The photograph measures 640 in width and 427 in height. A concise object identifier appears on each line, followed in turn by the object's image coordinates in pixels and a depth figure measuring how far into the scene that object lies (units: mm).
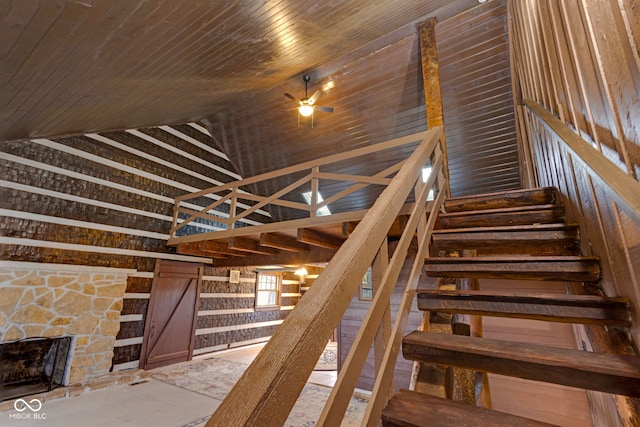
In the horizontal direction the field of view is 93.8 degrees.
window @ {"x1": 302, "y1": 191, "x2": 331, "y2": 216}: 7328
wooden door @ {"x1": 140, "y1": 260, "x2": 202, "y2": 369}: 5255
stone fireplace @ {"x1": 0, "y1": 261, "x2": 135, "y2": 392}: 3848
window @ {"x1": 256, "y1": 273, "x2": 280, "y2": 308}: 7980
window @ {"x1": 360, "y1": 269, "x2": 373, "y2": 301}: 5693
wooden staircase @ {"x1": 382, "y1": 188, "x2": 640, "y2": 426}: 975
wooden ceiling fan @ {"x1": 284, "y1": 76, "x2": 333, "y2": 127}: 4733
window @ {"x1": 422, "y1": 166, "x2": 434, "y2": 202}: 5835
